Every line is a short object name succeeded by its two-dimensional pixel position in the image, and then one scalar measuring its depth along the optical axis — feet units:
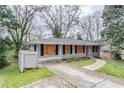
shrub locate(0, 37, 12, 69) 17.93
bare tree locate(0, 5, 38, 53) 21.05
